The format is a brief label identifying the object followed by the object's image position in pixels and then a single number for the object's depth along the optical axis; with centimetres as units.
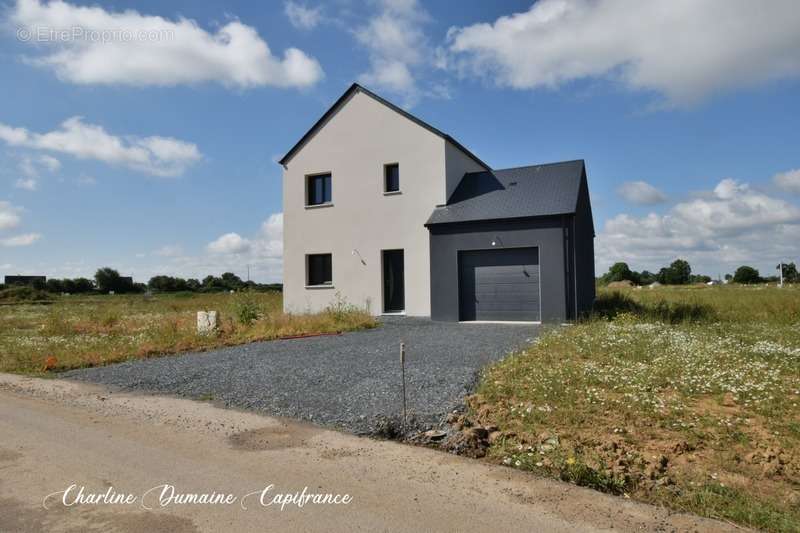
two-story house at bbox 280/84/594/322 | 1502
